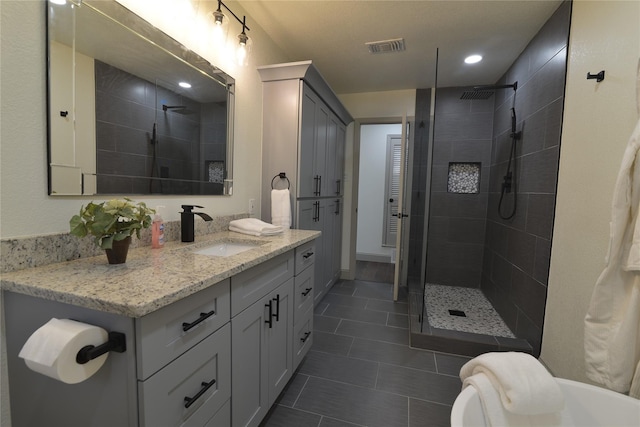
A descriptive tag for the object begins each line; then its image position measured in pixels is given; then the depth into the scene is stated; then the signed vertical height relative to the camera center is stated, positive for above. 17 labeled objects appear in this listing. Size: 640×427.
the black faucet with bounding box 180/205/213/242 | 1.59 -0.20
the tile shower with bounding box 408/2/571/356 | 2.16 -0.04
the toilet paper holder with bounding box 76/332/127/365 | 0.72 -0.42
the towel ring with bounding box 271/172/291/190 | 2.39 +0.12
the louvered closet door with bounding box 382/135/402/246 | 5.13 +0.14
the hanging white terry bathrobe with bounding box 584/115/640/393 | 0.98 -0.33
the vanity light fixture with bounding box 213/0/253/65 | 1.86 +0.99
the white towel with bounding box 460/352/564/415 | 0.91 -0.59
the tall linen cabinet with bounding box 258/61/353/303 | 2.36 +0.45
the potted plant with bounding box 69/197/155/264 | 1.01 -0.15
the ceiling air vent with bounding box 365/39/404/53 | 2.54 +1.34
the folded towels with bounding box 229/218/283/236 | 1.86 -0.25
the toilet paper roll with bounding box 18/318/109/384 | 0.71 -0.42
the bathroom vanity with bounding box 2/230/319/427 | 0.78 -0.48
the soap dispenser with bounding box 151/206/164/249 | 1.41 -0.23
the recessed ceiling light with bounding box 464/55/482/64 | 2.80 +1.37
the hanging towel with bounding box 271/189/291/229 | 2.33 -0.14
